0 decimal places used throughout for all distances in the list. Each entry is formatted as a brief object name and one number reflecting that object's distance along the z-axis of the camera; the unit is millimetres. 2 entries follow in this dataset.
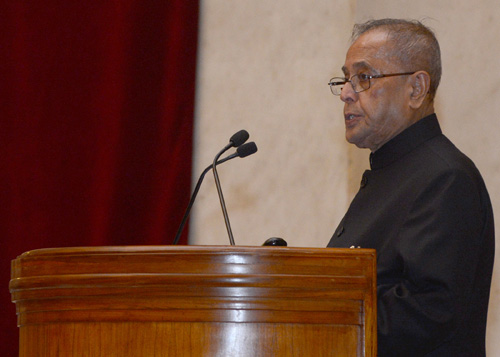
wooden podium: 4383
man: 4621
